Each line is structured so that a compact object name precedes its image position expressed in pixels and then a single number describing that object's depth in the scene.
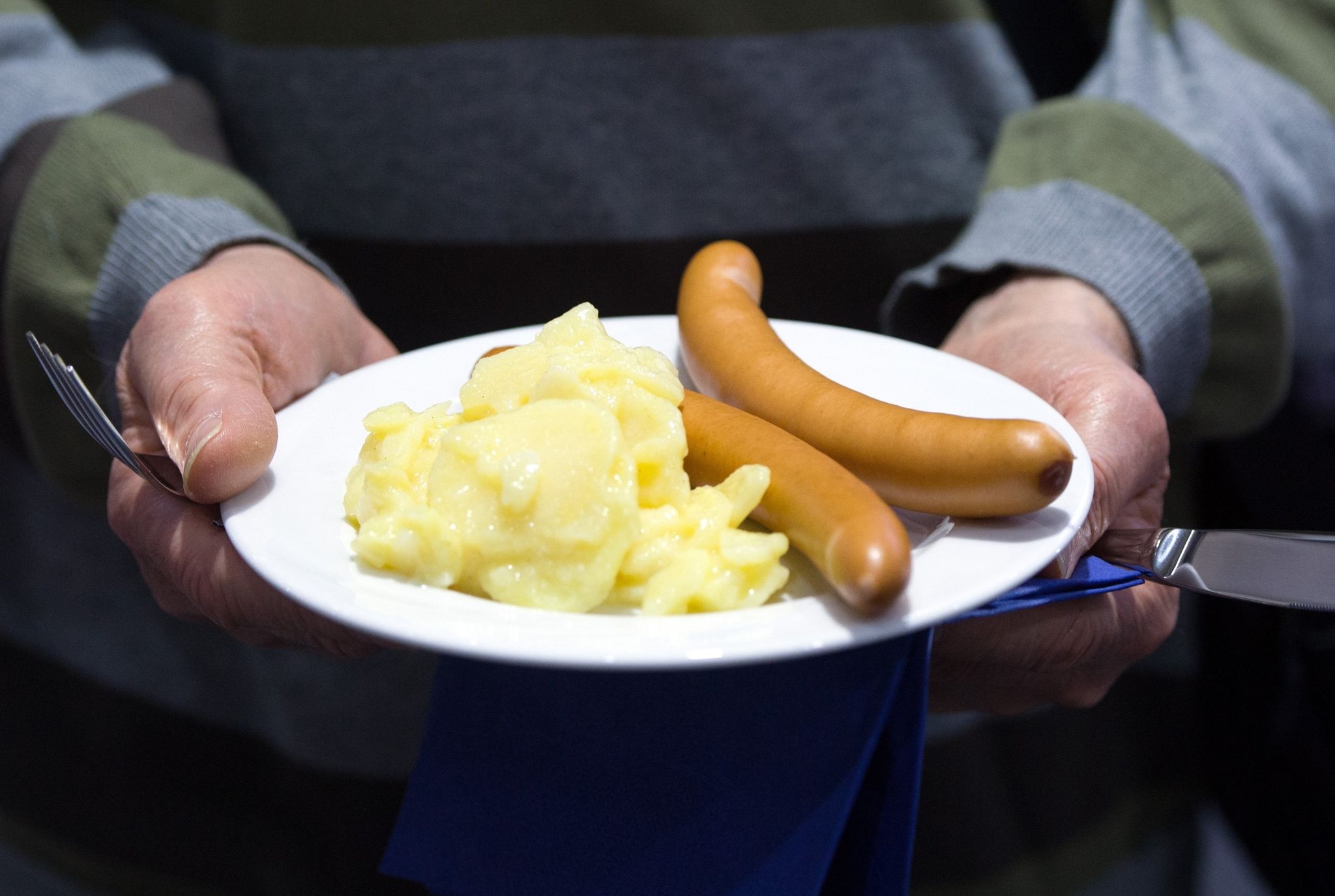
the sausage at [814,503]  0.56
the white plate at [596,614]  0.56
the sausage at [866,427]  0.59
